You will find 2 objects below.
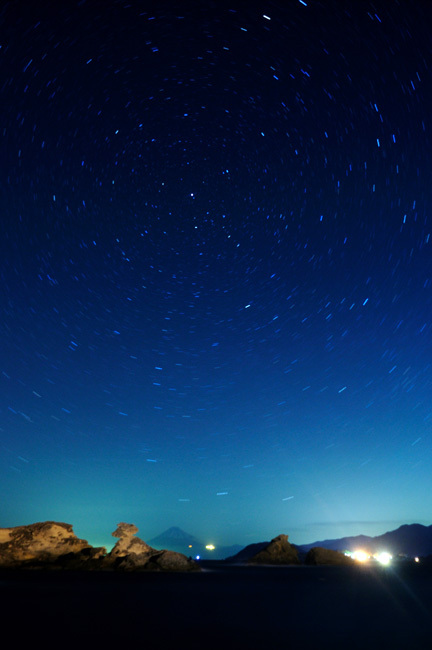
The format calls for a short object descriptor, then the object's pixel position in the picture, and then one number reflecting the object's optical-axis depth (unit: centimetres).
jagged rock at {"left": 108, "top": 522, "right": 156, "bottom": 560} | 8456
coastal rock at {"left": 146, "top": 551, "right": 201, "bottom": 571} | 7650
